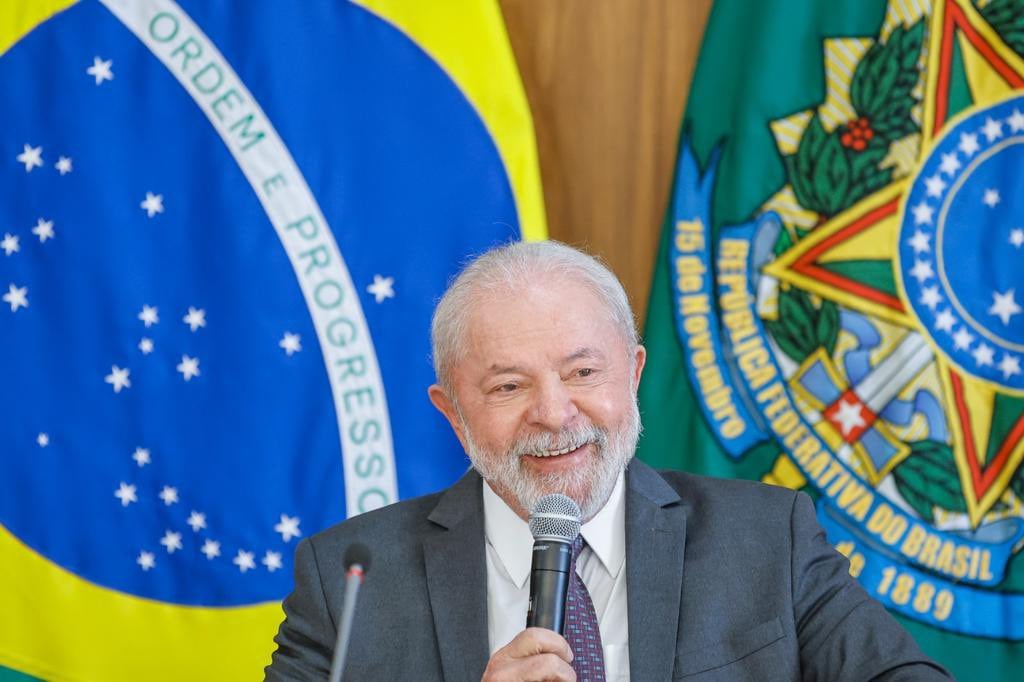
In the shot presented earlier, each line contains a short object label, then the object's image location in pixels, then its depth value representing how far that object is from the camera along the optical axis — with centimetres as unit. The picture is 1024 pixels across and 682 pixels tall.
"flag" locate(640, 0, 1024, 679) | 637
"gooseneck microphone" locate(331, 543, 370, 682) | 325
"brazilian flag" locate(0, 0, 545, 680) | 702
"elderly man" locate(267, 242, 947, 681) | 450
